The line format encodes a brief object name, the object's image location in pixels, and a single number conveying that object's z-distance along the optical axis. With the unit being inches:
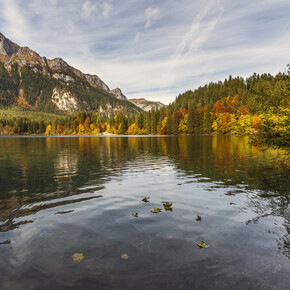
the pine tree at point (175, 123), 7160.4
